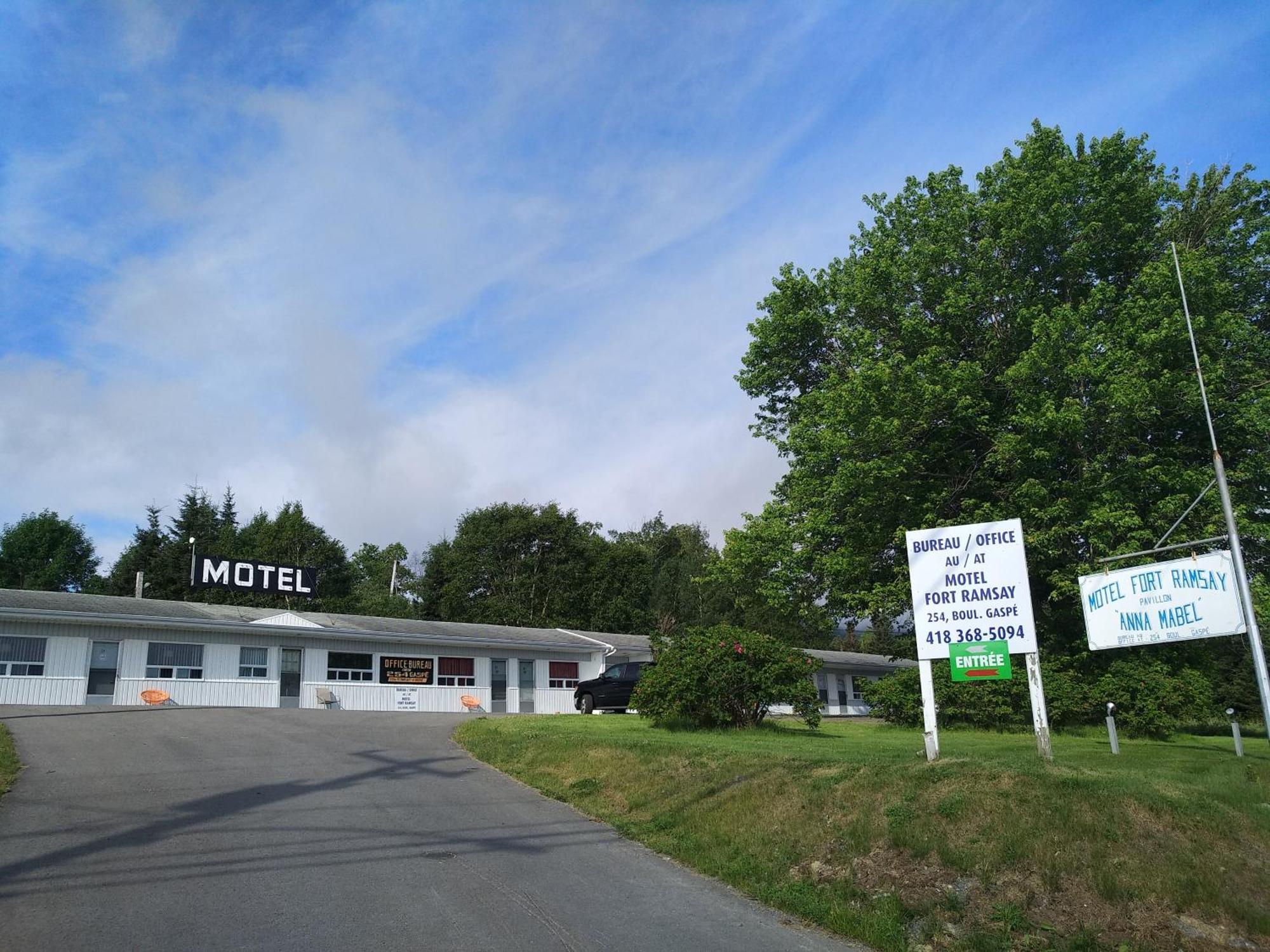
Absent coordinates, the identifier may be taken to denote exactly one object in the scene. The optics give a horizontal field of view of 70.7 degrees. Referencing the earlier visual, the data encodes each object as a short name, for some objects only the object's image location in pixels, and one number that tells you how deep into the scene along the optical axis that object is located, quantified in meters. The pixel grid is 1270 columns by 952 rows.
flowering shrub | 16.22
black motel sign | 34.47
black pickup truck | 27.72
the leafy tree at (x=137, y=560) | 65.19
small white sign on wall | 31.61
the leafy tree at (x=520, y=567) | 63.78
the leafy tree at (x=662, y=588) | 62.78
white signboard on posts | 10.51
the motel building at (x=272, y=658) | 25.08
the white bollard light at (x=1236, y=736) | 12.90
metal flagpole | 10.28
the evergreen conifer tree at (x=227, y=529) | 68.31
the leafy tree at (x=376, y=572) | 75.81
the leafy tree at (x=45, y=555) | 65.12
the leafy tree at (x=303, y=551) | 66.12
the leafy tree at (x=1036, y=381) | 21.64
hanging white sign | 11.18
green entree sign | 10.38
